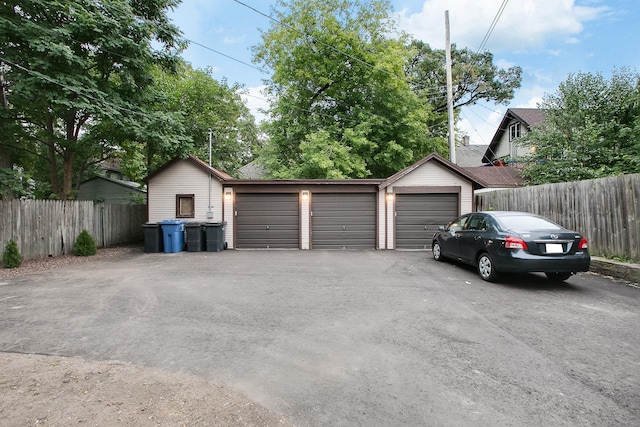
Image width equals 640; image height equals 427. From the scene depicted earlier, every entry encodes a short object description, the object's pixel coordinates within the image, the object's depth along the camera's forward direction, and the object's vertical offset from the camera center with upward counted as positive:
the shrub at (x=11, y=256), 8.23 -0.94
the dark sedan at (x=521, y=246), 5.91 -0.64
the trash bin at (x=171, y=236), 11.73 -0.69
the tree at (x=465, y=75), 26.31 +11.09
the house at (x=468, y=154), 32.03 +5.87
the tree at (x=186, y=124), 11.87 +4.46
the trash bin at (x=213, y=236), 11.99 -0.72
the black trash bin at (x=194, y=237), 11.92 -0.75
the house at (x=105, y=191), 25.53 +2.02
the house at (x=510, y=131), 22.20 +5.85
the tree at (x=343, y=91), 16.89 +6.69
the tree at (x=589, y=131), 13.60 +3.49
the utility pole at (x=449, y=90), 12.98 +4.95
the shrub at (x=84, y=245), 10.34 -0.86
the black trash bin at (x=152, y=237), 11.75 -0.72
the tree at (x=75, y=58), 9.15 +4.87
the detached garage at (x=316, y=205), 12.71 +0.36
